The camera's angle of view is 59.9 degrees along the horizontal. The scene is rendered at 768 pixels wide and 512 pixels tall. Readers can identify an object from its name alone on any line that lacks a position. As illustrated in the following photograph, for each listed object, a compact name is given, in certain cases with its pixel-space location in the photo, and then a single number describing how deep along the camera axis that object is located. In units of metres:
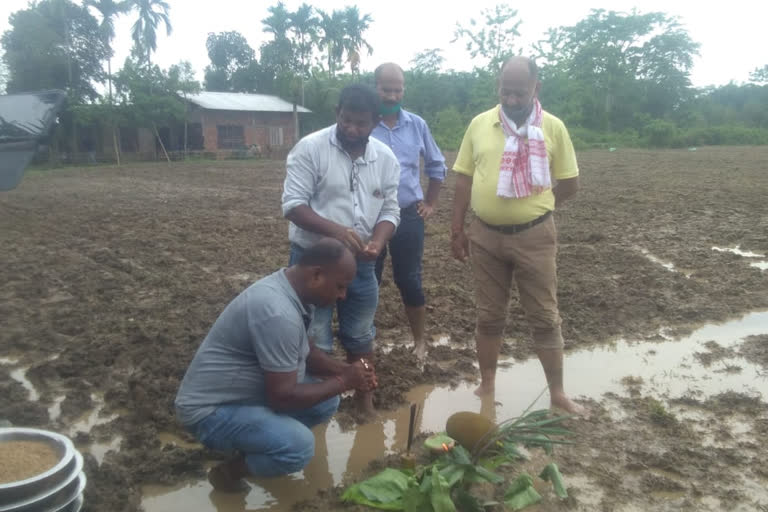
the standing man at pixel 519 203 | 3.16
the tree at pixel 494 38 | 40.44
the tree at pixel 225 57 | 45.09
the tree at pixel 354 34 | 37.84
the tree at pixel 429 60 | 44.44
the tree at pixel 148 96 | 26.28
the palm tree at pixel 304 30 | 36.84
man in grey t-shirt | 2.43
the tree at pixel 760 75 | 54.75
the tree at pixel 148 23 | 35.00
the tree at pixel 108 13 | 29.84
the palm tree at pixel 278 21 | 37.00
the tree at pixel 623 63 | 41.88
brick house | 29.61
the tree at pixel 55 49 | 28.03
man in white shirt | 2.97
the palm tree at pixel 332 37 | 37.44
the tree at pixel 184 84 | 27.49
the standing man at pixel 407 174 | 3.62
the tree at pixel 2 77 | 35.43
